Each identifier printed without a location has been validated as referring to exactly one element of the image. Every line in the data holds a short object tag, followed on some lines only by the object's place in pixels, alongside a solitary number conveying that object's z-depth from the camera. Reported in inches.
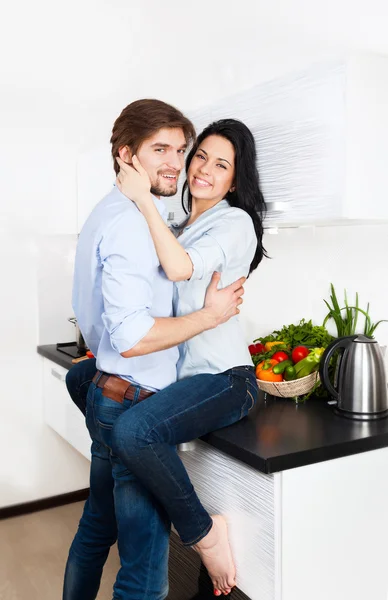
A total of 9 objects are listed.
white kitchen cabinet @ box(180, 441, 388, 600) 61.8
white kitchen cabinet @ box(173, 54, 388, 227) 64.2
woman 61.6
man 59.2
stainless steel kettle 72.6
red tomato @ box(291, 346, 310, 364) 80.8
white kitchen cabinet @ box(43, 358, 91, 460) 113.8
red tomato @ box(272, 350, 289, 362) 81.9
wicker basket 78.5
